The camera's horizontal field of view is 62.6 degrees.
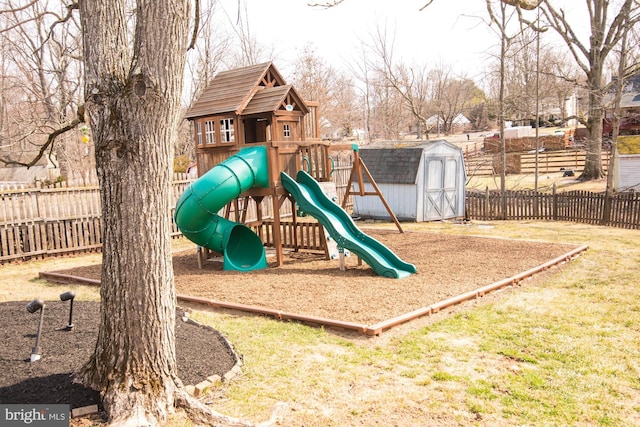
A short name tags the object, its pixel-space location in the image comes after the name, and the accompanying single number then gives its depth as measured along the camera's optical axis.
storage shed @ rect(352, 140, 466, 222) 19.45
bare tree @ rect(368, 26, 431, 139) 30.84
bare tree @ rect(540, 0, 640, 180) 26.48
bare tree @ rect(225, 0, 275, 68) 30.48
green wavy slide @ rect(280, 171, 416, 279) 10.50
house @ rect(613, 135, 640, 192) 26.14
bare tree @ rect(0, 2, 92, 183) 26.70
